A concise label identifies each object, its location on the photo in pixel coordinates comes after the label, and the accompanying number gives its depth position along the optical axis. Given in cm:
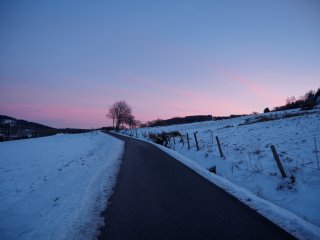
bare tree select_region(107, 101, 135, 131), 10661
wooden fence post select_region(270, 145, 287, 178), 790
